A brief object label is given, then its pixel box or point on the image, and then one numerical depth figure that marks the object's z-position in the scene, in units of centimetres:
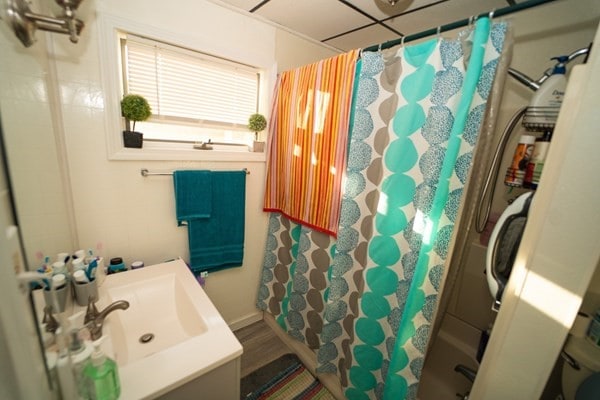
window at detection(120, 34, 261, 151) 129
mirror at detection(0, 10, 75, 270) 58
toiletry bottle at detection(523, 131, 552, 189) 105
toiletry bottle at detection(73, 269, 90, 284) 97
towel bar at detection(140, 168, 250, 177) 130
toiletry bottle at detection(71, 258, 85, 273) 101
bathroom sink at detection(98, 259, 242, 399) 76
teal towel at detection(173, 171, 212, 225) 140
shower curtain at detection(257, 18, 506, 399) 87
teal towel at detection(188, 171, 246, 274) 153
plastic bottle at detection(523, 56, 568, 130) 101
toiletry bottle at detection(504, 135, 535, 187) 112
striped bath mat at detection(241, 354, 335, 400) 146
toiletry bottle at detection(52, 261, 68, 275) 93
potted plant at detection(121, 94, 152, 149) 117
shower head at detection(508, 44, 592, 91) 95
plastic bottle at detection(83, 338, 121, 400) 63
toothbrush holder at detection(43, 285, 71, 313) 89
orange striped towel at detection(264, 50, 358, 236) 125
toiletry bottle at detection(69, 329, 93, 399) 61
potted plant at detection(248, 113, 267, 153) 162
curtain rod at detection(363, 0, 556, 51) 75
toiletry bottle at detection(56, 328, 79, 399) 54
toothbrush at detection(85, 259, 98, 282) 101
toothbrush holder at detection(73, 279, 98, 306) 97
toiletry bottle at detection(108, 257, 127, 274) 124
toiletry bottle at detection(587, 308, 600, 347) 70
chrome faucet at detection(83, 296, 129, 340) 85
